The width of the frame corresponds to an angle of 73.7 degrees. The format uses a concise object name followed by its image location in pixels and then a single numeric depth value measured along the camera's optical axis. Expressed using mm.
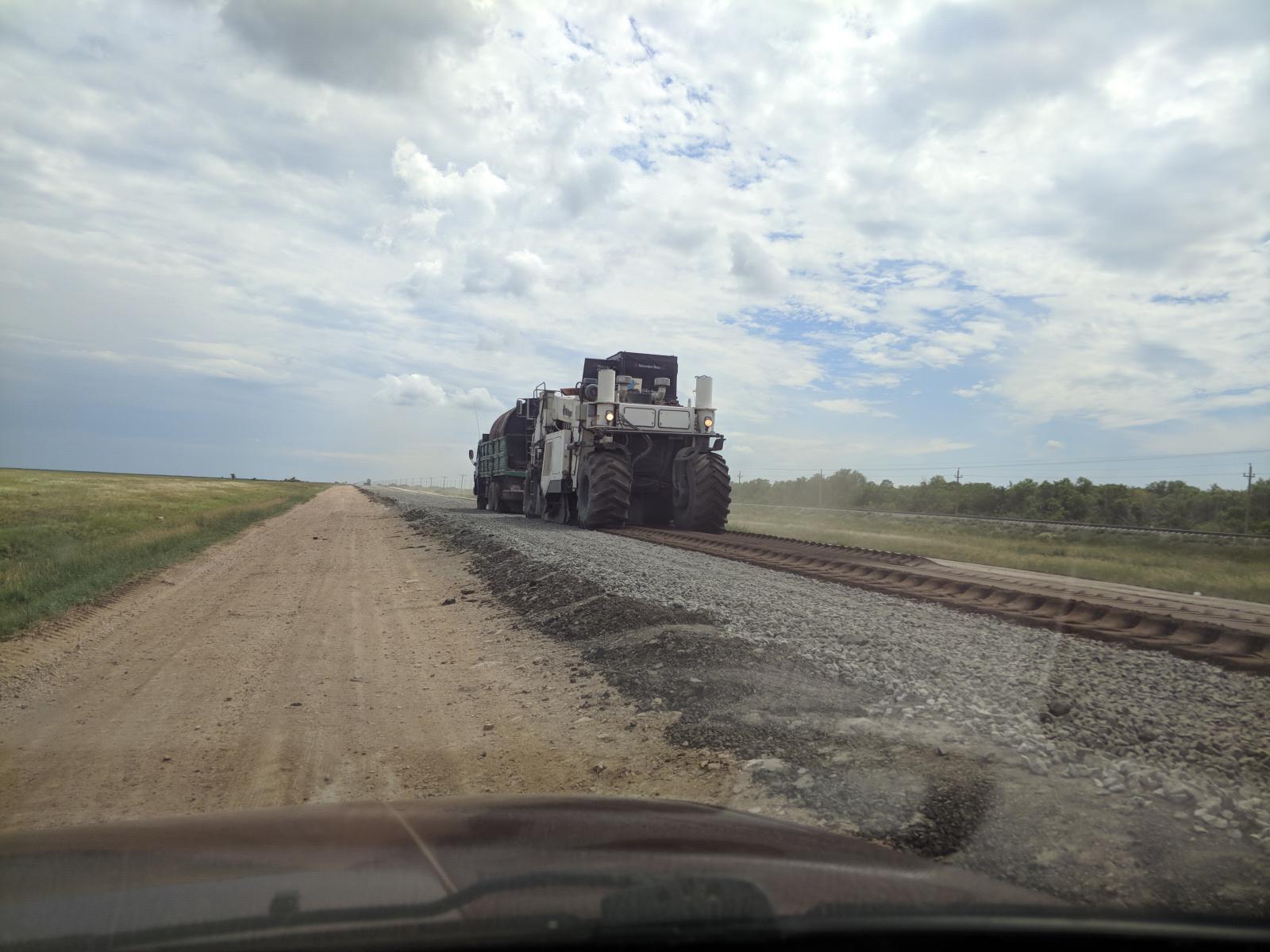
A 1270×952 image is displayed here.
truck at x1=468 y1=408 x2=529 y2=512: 27391
